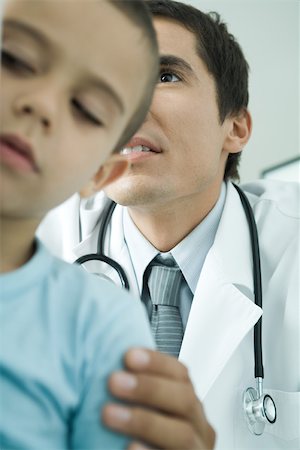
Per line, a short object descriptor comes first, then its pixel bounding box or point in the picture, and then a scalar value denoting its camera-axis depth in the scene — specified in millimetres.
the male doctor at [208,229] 1107
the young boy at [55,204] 485
